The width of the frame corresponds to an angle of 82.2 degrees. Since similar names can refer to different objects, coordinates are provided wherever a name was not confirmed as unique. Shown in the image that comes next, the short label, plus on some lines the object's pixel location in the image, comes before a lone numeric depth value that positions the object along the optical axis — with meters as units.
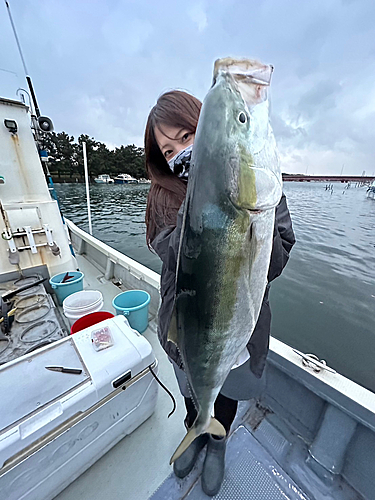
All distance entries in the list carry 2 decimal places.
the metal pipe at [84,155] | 4.69
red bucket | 2.40
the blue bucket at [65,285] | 3.47
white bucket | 2.76
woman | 1.08
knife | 1.50
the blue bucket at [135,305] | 2.87
